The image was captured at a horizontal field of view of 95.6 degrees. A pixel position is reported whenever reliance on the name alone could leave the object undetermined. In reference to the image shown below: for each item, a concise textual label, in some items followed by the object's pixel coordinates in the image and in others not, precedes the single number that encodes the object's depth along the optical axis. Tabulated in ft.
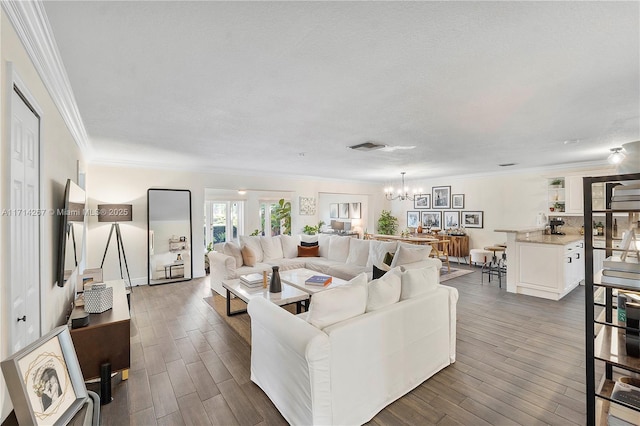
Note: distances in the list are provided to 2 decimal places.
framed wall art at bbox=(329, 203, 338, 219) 40.16
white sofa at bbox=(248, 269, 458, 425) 5.83
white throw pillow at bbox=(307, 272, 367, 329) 6.38
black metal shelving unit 5.31
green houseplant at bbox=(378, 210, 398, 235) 31.42
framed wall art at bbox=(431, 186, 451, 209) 27.44
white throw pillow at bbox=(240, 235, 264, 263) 18.13
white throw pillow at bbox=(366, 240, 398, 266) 15.94
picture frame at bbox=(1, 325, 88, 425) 3.13
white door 4.60
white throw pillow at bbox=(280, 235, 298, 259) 19.77
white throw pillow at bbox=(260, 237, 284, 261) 18.85
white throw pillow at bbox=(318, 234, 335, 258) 19.99
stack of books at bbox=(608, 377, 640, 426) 5.46
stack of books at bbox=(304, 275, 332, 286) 12.55
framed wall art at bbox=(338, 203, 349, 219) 38.17
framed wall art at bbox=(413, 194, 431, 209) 29.04
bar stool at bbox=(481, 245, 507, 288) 19.92
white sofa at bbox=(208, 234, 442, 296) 15.44
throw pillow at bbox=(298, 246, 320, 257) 19.83
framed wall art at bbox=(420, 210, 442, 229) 28.25
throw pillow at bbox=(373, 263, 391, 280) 11.42
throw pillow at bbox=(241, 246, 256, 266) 16.92
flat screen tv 7.63
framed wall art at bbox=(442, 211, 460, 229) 26.99
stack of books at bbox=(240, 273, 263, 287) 12.60
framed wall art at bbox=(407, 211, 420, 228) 29.96
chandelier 29.60
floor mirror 18.76
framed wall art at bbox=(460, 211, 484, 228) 25.27
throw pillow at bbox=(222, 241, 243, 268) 16.96
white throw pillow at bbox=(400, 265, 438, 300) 8.02
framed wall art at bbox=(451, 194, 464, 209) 26.55
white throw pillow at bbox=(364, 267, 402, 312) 7.28
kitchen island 15.43
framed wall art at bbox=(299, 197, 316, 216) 26.24
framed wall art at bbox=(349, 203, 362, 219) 35.59
